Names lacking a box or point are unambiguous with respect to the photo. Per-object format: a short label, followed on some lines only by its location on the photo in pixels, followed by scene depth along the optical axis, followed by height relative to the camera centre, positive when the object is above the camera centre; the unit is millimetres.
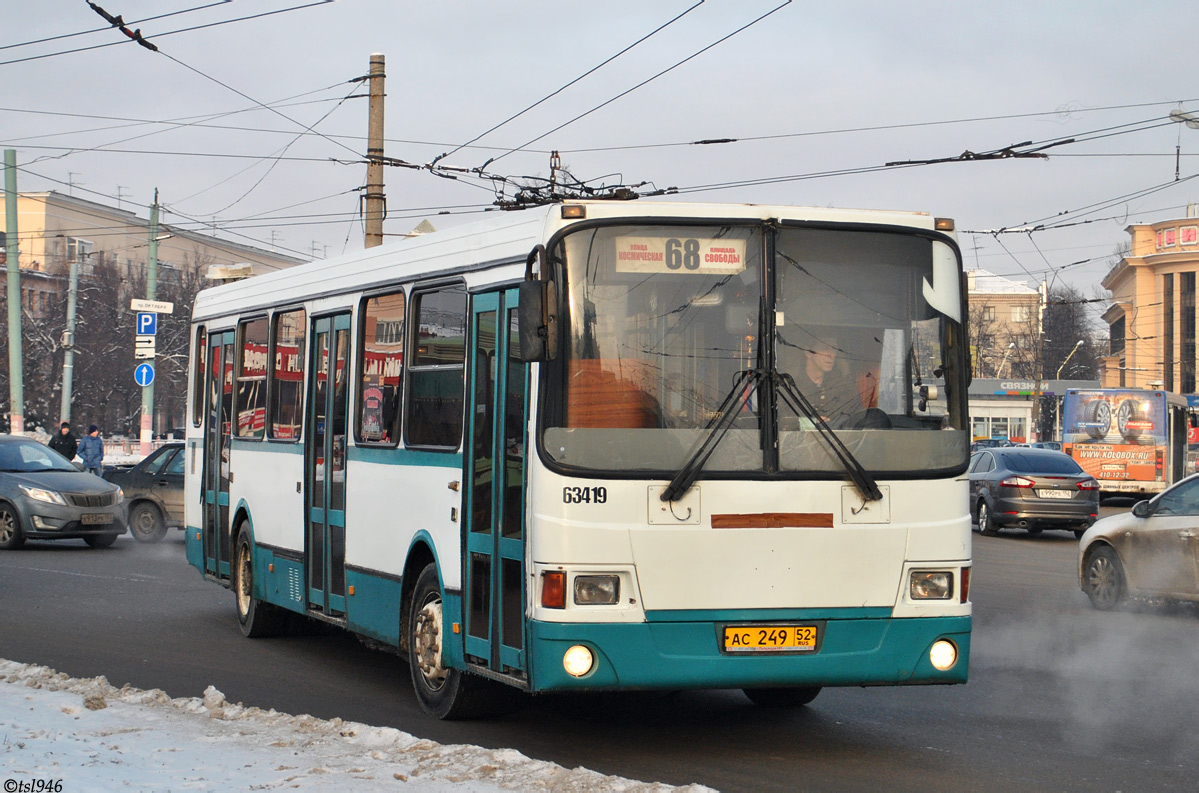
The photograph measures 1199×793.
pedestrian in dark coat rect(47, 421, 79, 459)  29828 -819
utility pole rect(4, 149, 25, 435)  30062 +1824
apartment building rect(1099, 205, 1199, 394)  98562 +7723
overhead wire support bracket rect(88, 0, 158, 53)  18891 +4815
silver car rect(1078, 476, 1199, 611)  13703 -1280
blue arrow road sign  30578 +583
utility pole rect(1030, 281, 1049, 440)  70631 +898
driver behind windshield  7328 +201
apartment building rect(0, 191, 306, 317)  82938 +9760
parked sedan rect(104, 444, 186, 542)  23000 -1354
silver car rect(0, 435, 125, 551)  20844 -1421
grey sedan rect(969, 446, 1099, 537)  25219 -1355
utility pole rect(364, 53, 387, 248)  21000 +3412
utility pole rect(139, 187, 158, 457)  33250 +2406
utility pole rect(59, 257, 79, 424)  35781 +1277
